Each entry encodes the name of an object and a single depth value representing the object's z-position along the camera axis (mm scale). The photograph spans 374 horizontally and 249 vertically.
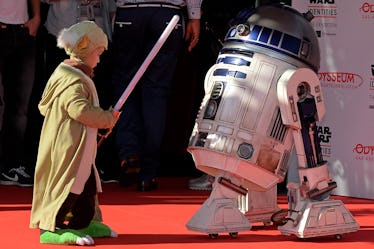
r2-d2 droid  9707
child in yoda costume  9418
